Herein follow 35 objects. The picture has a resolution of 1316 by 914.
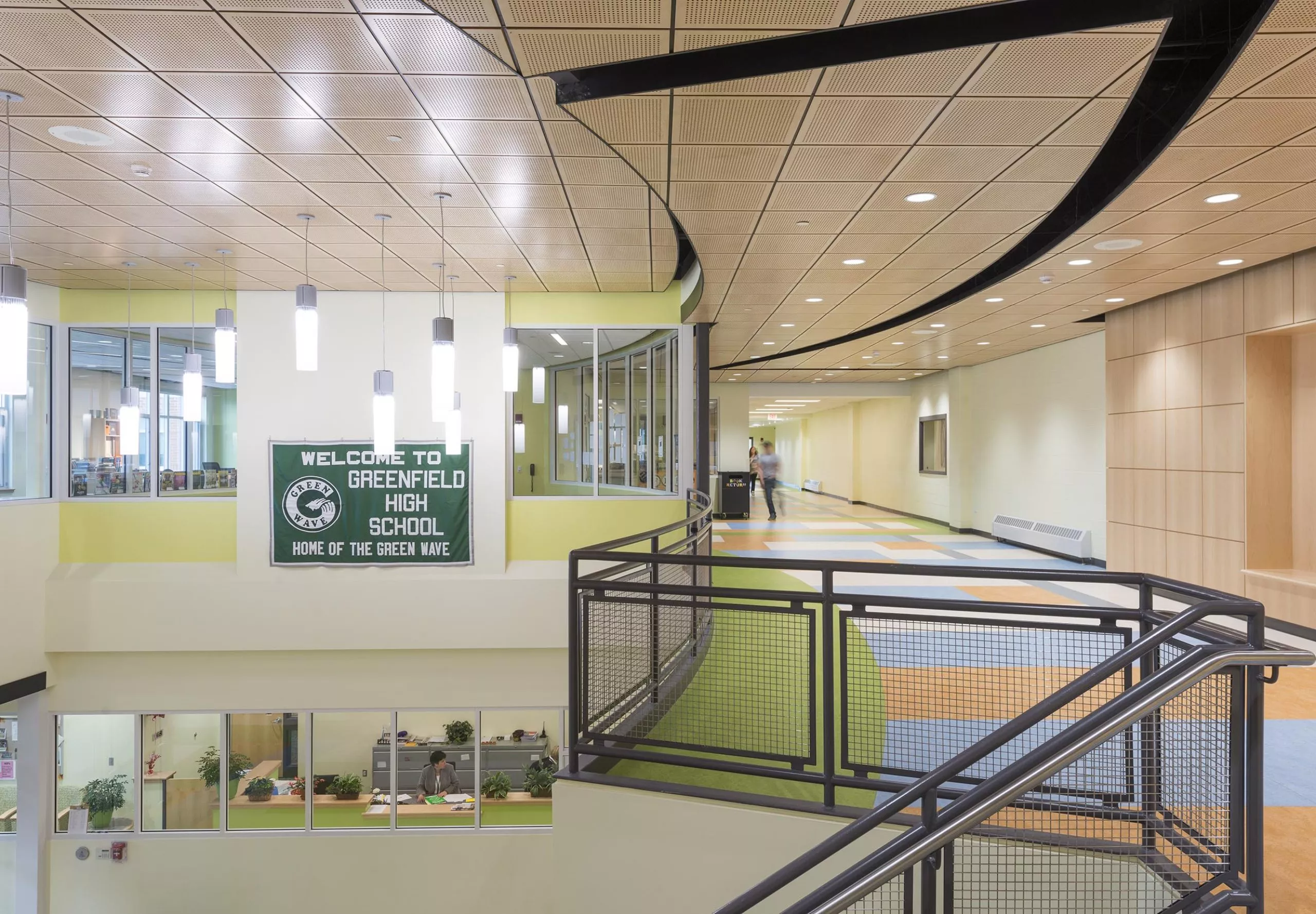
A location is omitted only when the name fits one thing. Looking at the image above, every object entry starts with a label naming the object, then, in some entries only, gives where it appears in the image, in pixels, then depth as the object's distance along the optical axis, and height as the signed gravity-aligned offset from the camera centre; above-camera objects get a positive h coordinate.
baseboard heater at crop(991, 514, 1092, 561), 12.57 -1.35
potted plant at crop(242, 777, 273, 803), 9.97 -4.16
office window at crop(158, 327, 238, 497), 9.54 +0.31
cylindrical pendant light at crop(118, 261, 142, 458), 8.02 +0.41
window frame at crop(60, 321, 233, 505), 9.63 +0.68
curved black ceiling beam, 3.51 +1.96
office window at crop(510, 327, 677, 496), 10.26 +0.58
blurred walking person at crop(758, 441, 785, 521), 20.05 -0.32
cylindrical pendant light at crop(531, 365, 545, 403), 10.49 +0.99
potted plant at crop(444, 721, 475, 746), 10.05 -3.47
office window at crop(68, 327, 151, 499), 9.73 +0.56
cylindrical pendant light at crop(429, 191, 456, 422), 5.57 +0.72
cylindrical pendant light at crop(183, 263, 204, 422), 7.03 +0.58
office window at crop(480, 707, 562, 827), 10.08 -3.97
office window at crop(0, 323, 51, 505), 9.04 +0.30
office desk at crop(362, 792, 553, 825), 9.93 -4.42
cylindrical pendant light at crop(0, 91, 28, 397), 3.54 +0.58
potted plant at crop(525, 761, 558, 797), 10.23 -4.11
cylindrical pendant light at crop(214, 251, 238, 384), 6.27 +0.88
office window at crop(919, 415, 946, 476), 18.67 +0.32
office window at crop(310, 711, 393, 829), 9.73 -3.83
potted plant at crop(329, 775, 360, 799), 9.91 -4.09
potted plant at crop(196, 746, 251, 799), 9.86 -3.79
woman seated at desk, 10.01 -4.03
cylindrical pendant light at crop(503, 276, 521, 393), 7.89 +0.98
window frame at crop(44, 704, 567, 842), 9.52 -4.35
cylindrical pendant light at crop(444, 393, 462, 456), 7.71 +0.25
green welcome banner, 9.45 -0.56
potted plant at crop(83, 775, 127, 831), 9.77 -4.20
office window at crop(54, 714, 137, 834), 9.66 -3.84
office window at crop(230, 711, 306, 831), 9.68 -3.89
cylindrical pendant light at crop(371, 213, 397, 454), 5.76 +0.32
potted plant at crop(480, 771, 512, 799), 10.16 -4.18
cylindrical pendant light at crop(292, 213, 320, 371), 5.49 +0.90
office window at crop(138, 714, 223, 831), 9.62 -3.85
